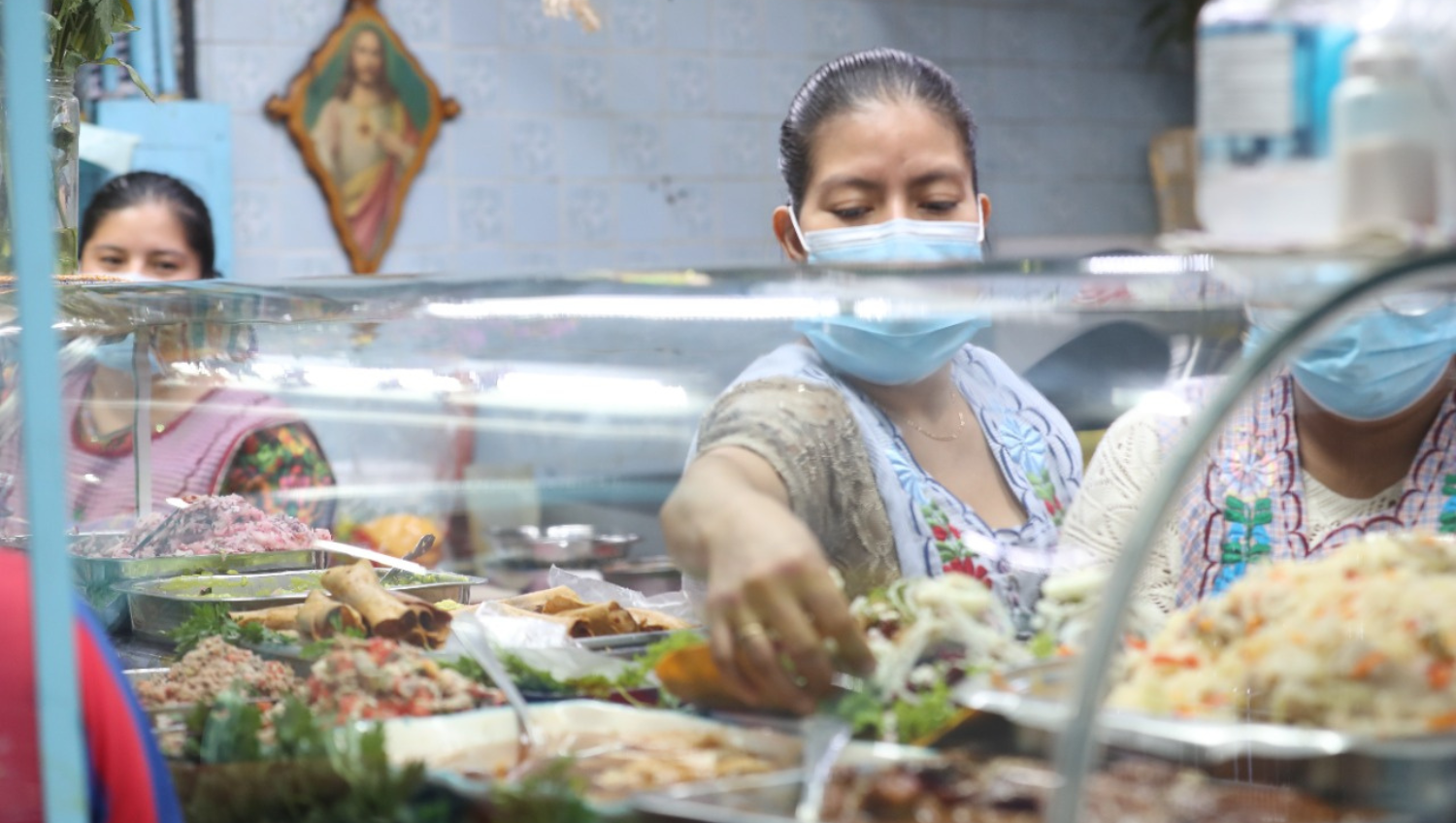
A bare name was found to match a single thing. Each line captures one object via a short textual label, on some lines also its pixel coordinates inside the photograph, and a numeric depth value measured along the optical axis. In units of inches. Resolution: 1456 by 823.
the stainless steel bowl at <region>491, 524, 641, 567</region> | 62.2
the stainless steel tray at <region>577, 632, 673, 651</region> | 54.9
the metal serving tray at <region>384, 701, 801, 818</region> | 44.8
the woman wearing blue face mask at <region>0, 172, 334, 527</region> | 71.4
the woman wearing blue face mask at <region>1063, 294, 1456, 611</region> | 52.0
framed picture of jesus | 188.5
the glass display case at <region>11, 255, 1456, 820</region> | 38.7
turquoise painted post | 44.5
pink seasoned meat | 79.0
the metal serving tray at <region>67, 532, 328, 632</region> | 73.0
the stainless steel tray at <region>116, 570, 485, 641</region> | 68.7
